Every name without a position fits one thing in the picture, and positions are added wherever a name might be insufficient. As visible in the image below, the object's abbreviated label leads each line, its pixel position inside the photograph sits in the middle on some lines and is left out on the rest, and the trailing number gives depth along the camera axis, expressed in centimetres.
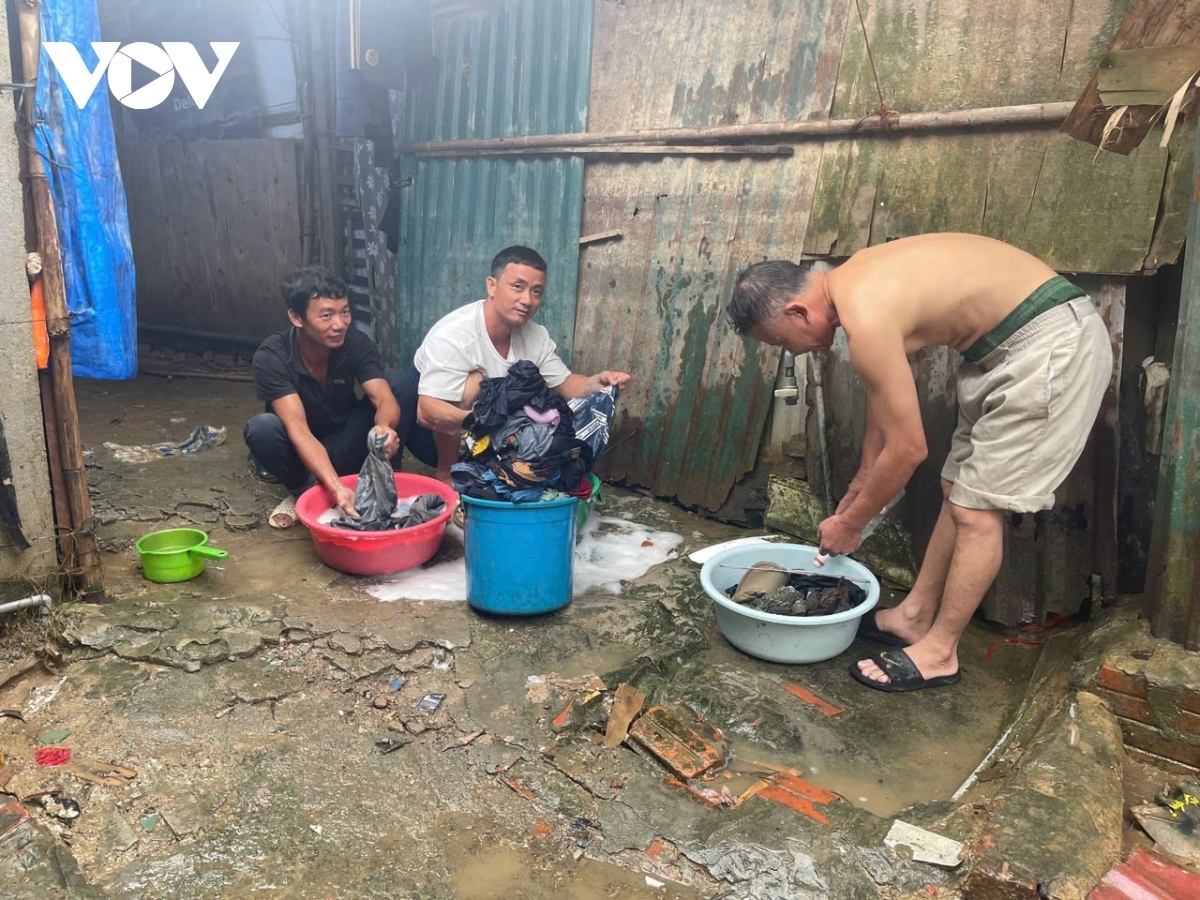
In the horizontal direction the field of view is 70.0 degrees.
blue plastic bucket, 336
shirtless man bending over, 275
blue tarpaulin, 313
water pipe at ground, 313
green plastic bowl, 379
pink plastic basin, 380
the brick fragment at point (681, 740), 266
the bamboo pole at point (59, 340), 301
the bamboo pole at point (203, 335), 839
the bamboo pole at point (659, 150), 417
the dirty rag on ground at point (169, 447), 560
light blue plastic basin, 311
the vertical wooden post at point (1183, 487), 258
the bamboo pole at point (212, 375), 791
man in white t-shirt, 426
